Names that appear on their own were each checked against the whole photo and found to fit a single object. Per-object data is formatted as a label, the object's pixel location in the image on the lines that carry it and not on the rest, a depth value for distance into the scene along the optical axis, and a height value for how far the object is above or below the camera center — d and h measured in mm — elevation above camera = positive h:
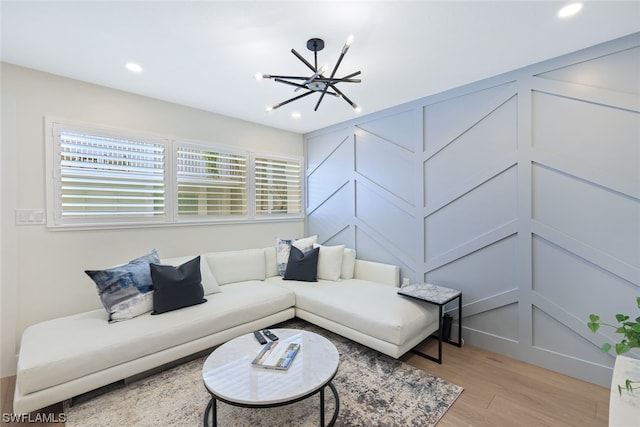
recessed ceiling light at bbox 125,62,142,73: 2416 +1322
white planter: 1095 -847
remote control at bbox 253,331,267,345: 2070 -987
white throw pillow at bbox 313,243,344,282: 3504 -666
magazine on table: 1755 -988
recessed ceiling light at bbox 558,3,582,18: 1727 +1319
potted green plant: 1220 -592
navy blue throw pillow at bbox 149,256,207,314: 2430 -695
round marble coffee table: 1499 -1010
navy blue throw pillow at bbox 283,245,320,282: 3451 -696
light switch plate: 2387 -35
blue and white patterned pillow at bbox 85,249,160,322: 2287 -675
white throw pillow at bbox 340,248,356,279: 3629 -700
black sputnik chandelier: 1961 +977
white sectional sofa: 1810 -954
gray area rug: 1791 -1378
